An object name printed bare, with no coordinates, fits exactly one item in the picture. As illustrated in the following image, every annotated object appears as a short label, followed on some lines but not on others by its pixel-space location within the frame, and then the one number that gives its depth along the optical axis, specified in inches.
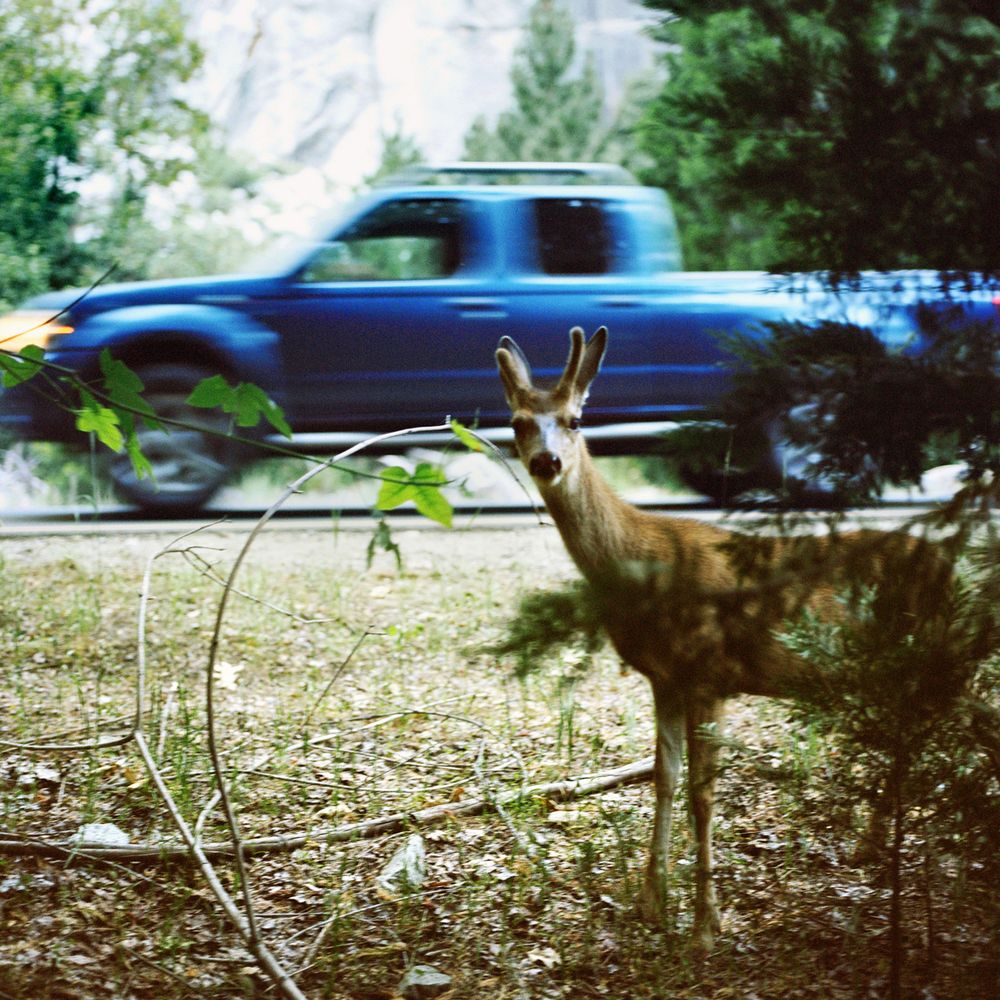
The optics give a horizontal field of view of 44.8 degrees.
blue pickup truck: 339.0
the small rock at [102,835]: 145.5
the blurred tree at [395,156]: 969.5
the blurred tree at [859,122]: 110.3
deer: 94.0
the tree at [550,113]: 897.5
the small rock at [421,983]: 123.8
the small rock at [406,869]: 142.7
